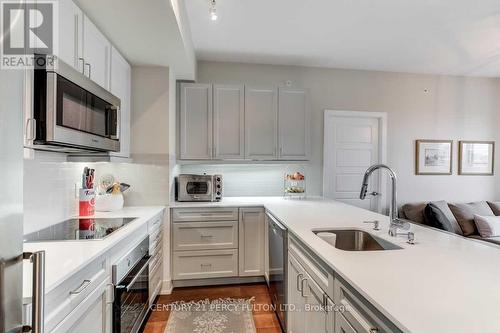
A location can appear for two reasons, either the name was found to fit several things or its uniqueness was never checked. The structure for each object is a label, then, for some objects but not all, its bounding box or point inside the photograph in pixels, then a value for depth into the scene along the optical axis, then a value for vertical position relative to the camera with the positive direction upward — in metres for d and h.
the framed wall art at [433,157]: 4.00 +0.13
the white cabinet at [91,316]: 1.13 -0.71
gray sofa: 3.48 -0.63
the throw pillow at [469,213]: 3.53 -0.61
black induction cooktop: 1.61 -0.44
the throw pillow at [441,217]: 3.46 -0.65
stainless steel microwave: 1.25 +0.27
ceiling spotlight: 2.16 +1.29
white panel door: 3.81 +0.13
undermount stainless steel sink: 1.78 -0.50
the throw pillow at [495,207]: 3.78 -0.56
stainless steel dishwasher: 2.05 -0.83
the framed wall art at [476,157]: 4.09 +0.14
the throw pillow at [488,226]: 3.35 -0.72
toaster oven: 3.09 -0.27
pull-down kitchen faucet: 1.65 -0.34
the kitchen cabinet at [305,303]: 1.32 -0.76
